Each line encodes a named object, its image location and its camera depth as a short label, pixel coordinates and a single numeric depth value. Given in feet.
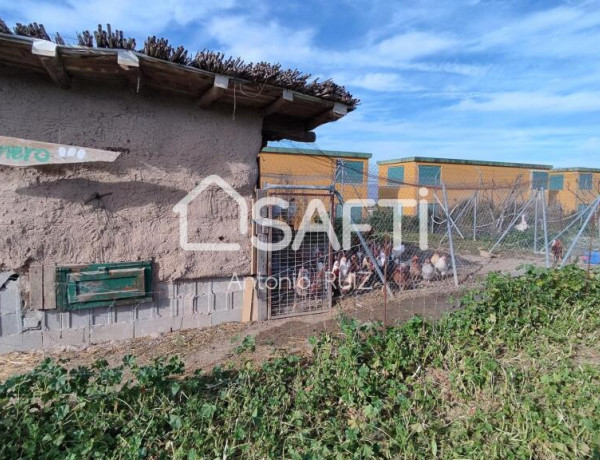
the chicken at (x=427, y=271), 23.78
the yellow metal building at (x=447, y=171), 61.45
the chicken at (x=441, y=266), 24.58
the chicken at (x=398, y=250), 24.11
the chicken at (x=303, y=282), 18.67
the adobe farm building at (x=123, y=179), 13.26
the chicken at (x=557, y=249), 30.58
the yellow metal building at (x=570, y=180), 70.13
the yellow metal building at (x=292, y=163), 47.09
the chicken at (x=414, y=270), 23.66
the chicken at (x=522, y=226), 35.58
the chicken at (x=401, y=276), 23.03
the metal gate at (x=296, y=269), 18.02
